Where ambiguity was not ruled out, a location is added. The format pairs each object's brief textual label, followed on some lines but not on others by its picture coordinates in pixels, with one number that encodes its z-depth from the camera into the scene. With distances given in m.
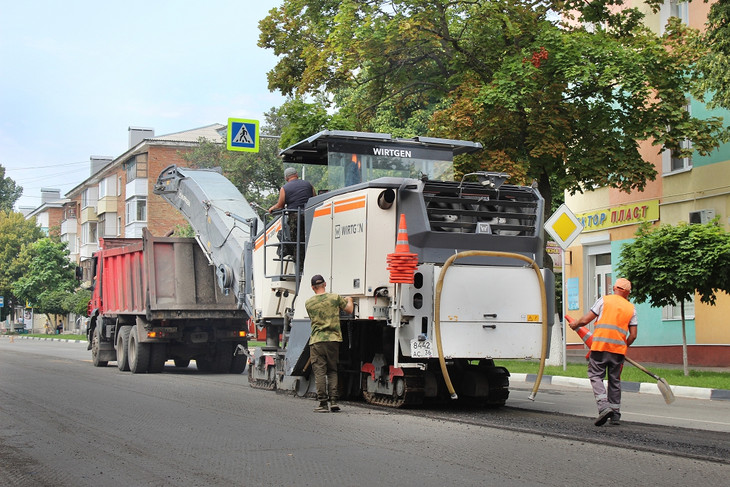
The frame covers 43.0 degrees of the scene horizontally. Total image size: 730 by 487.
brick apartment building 63.66
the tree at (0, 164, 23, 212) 105.94
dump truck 19.36
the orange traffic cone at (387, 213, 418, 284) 10.66
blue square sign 23.45
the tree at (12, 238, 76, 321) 66.88
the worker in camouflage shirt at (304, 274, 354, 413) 11.56
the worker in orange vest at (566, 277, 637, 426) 10.11
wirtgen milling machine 11.01
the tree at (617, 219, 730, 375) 17.38
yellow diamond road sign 17.50
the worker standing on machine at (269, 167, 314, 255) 13.32
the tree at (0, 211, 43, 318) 79.56
